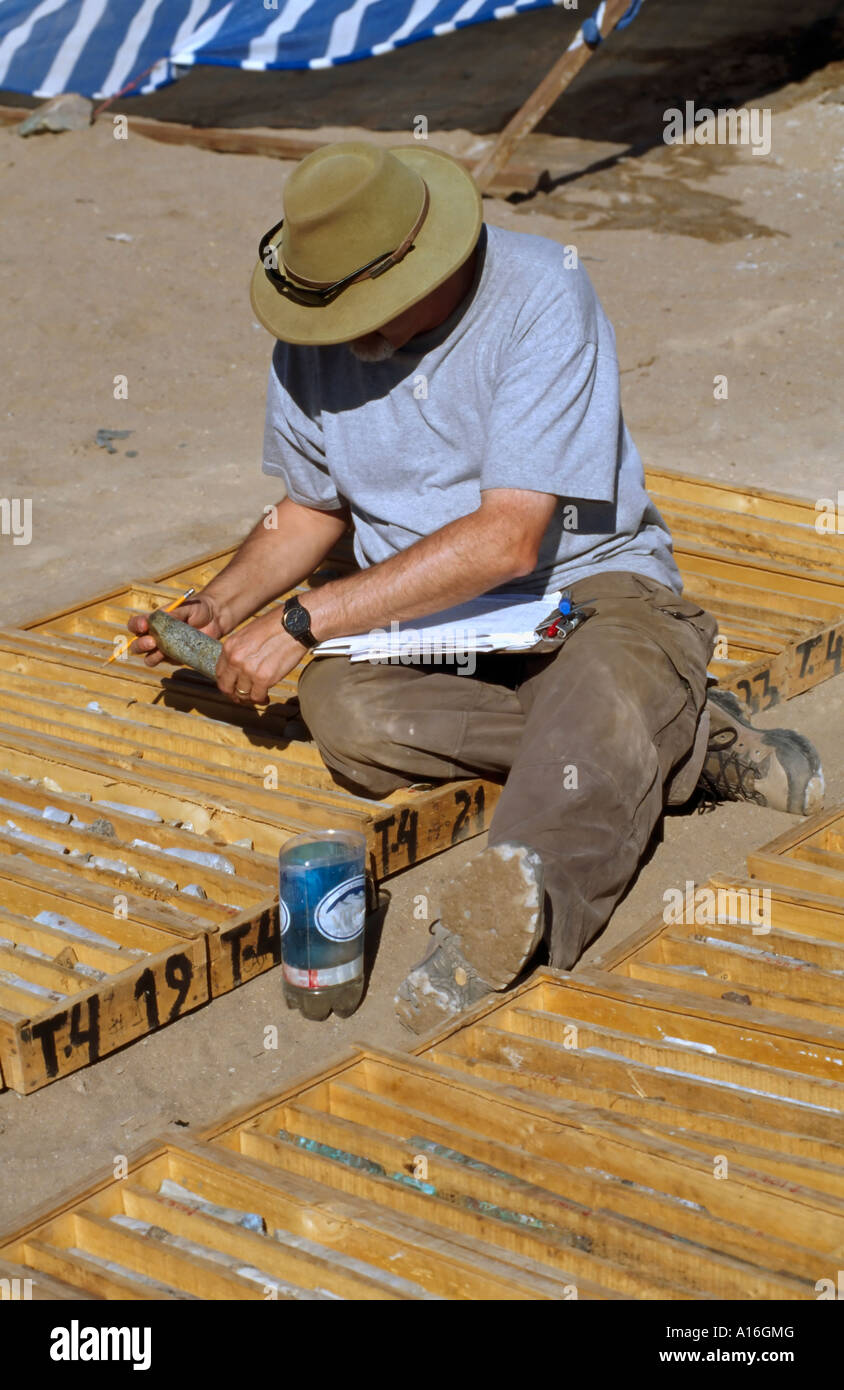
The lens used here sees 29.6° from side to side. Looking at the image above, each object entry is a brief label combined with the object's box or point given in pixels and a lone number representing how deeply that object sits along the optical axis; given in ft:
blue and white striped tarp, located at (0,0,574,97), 30.99
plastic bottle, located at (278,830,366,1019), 9.31
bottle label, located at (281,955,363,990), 9.57
